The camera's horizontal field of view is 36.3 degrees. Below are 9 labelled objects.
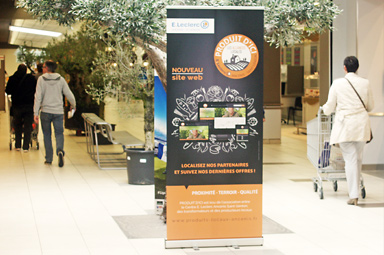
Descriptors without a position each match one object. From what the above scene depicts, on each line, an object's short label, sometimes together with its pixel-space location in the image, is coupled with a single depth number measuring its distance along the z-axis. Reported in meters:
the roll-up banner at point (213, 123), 4.67
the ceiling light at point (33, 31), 23.21
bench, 9.45
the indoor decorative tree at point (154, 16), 5.57
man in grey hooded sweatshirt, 9.61
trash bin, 7.97
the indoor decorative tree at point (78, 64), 13.85
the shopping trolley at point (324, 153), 7.16
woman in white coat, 6.68
